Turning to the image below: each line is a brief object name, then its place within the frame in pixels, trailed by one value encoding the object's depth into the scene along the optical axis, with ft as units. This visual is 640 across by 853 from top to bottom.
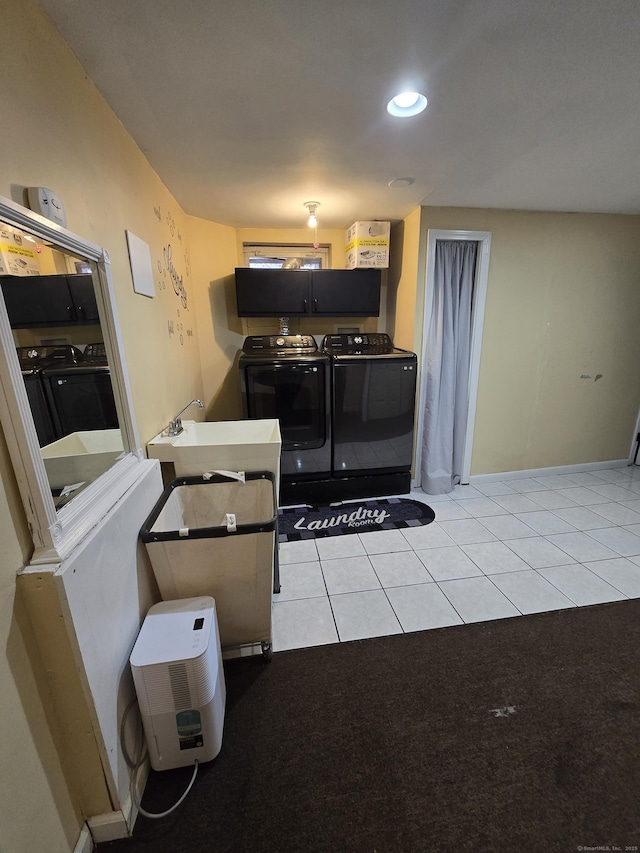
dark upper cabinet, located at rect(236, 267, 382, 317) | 9.05
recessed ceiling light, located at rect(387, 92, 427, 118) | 4.24
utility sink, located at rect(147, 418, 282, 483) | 5.24
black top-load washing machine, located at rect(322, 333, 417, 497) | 8.78
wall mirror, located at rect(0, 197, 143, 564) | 2.47
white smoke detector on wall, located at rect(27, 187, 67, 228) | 2.80
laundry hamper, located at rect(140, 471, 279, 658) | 4.00
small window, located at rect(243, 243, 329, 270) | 9.94
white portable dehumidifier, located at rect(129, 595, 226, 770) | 3.25
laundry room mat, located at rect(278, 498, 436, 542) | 8.09
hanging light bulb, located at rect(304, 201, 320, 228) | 7.71
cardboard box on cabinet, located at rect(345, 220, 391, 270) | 8.89
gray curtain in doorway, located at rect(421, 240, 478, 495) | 8.76
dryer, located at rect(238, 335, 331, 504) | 8.41
